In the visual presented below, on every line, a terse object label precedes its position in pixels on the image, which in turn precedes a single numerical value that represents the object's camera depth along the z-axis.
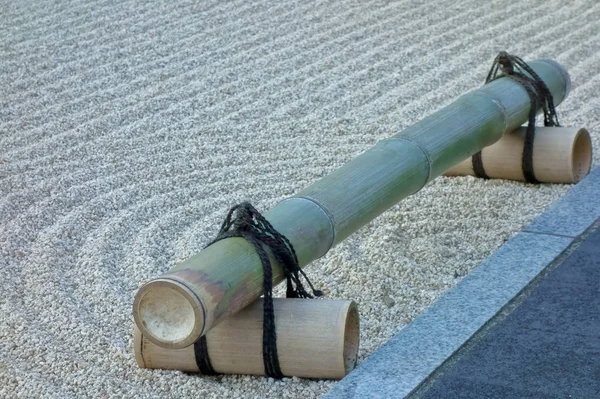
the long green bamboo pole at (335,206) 2.67
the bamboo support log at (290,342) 2.80
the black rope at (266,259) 2.83
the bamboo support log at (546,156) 4.27
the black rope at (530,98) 4.30
